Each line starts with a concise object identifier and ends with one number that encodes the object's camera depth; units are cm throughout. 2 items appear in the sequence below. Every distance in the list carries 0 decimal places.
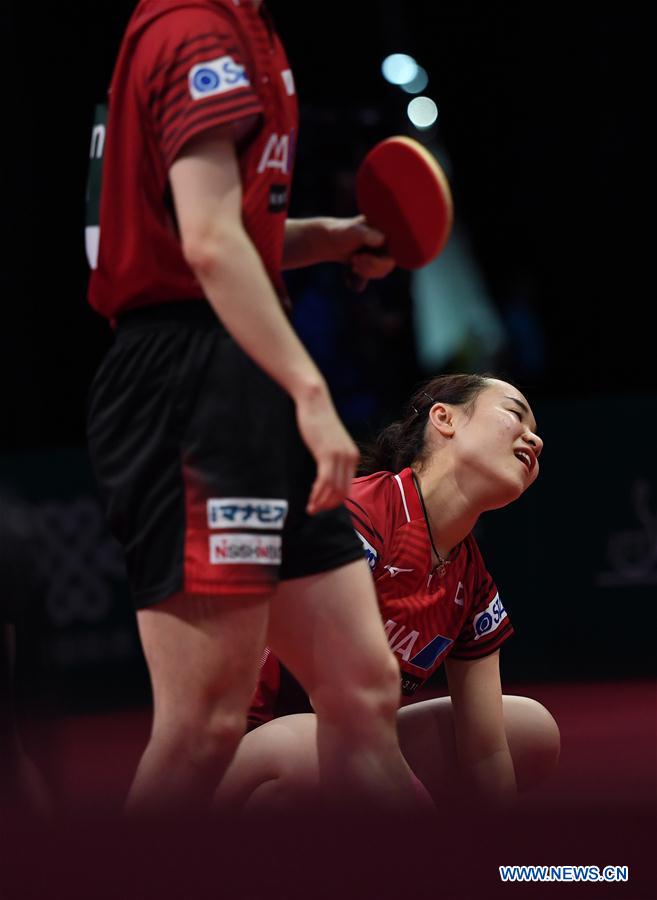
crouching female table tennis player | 753
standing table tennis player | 674
